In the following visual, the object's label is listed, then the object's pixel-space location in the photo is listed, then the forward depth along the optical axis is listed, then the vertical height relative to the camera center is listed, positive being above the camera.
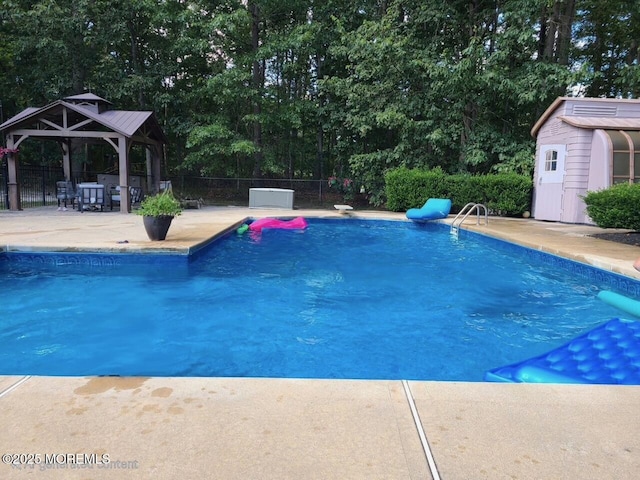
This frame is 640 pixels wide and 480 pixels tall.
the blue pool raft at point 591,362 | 2.69 -1.07
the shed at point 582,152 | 10.38 +1.15
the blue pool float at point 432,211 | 11.98 -0.47
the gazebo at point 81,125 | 11.90 +1.71
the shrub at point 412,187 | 14.45 +0.25
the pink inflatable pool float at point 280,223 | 11.46 -0.84
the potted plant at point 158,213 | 6.79 -0.36
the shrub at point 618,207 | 7.84 -0.16
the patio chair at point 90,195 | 12.09 -0.19
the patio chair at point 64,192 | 12.63 -0.12
